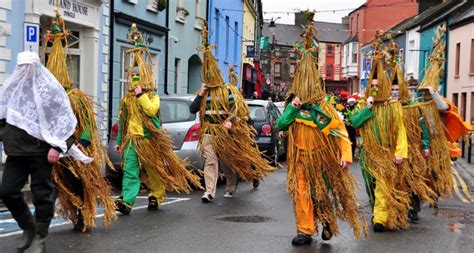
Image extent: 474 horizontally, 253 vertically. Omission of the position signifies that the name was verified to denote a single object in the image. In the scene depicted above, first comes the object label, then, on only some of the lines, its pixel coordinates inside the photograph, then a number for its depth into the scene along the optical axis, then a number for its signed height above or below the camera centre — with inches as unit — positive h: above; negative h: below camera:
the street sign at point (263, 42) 1656.7 +130.0
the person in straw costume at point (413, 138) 325.4 -17.4
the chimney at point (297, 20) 3133.9 +366.2
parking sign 471.2 +36.9
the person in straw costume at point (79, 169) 281.4 -31.3
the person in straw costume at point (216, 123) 390.6 -15.1
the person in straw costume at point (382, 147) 305.4 -20.5
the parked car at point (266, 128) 584.4 -25.8
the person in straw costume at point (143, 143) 339.6 -24.8
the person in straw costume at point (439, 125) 344.5 -11.1
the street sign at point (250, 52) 1478.8 +94.3
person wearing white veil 229.9 -15.6
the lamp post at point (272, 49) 1539.4 +142.2
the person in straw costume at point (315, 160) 270.1 -23.7
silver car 438.0 -21.4
